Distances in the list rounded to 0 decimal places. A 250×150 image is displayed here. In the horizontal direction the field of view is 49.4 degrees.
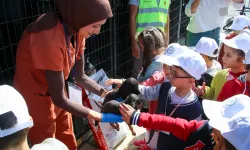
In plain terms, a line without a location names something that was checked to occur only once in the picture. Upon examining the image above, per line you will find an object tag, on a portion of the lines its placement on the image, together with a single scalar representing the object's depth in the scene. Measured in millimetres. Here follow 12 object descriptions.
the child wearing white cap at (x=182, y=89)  2006
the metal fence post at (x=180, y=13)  5528
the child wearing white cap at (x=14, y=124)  1163
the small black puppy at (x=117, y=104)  1959
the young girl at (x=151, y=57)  2582
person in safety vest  3469
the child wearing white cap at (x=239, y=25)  3495
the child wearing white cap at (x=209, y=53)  2976
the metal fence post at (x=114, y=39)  3373
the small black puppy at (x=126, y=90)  2160
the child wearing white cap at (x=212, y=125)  1275
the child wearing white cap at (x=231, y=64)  2461
